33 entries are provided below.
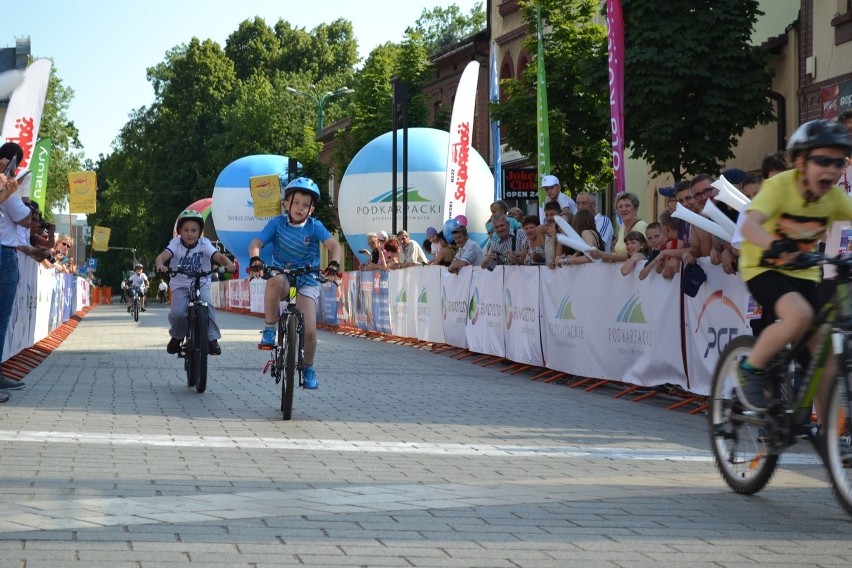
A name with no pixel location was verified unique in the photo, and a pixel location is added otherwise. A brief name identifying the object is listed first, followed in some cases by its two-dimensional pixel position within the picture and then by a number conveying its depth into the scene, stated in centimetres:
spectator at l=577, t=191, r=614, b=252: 1712
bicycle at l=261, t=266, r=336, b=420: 1160
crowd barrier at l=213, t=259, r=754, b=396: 1276
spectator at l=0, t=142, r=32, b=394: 1275
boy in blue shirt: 1223
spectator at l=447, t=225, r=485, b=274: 2152
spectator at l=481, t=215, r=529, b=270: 1964
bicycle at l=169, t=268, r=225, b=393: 1405
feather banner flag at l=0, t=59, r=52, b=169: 2745
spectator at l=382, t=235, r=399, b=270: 2783
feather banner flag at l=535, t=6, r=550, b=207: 2373
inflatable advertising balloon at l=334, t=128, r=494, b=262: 3994
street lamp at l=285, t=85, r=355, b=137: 7012
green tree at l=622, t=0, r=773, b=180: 2359
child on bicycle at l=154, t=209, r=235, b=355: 1463
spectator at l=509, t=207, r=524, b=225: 2154
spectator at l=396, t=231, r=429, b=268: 2703
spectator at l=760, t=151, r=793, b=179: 1106
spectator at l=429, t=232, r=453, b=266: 2344
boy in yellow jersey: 698
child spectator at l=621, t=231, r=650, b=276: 1428
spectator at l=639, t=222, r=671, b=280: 1387
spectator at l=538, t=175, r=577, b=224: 1911
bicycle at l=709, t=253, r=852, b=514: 666
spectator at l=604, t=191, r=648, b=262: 1538
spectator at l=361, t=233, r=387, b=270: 2965
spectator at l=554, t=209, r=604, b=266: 1595
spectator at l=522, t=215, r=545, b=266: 1823
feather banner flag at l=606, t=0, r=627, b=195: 2070
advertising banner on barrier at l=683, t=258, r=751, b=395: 1210
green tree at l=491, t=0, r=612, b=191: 2922
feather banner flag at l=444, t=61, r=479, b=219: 2944
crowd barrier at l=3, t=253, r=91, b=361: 1770
